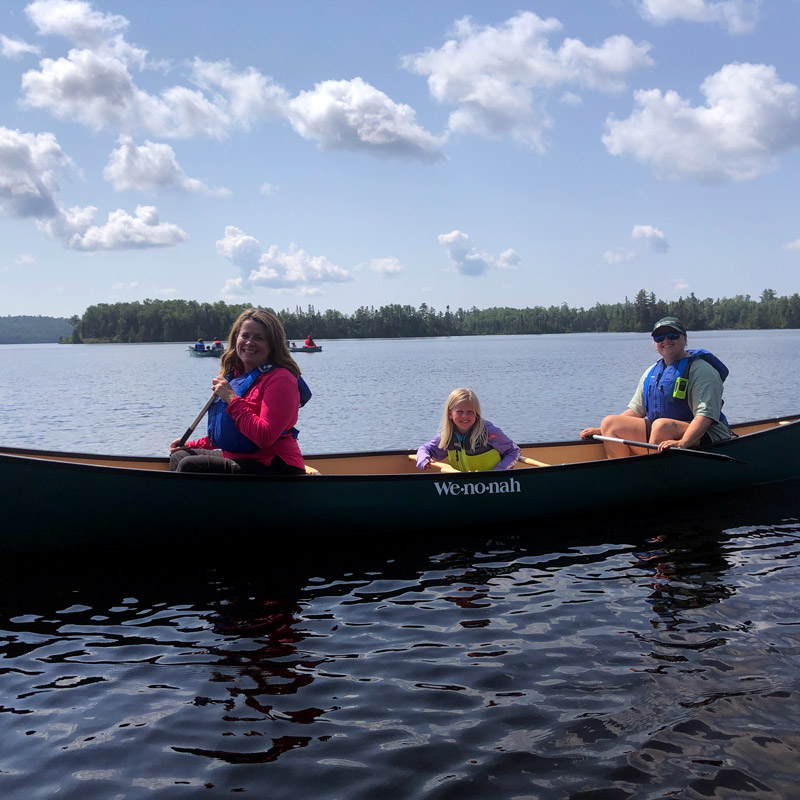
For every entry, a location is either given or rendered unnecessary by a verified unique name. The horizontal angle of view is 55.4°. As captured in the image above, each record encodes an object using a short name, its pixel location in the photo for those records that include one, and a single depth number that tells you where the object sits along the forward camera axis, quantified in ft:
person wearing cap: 26.12
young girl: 24.77
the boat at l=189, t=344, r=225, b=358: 226.99
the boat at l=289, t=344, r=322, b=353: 256.73
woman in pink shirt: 19.67
